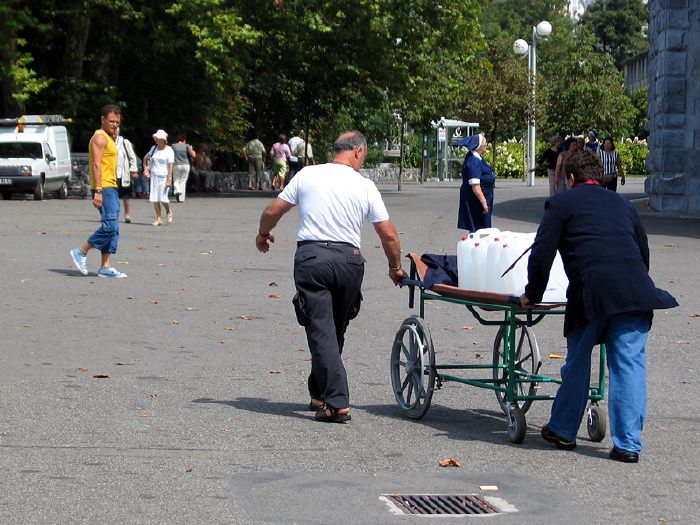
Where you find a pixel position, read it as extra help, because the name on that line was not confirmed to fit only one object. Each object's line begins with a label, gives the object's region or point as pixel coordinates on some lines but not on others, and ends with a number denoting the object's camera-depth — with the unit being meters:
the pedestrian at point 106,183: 16.09
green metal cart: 7.77
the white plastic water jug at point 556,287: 7.85
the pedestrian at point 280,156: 46.78
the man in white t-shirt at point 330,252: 8.38
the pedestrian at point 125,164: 20.58
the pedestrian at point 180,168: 35.91
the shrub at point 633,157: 76.94
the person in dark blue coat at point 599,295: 7.29
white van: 37.47
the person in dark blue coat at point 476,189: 17.75
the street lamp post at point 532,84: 53.50
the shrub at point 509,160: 71.94
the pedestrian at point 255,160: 49.81
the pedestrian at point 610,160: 27.88
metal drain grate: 6.15
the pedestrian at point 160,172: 26.33
